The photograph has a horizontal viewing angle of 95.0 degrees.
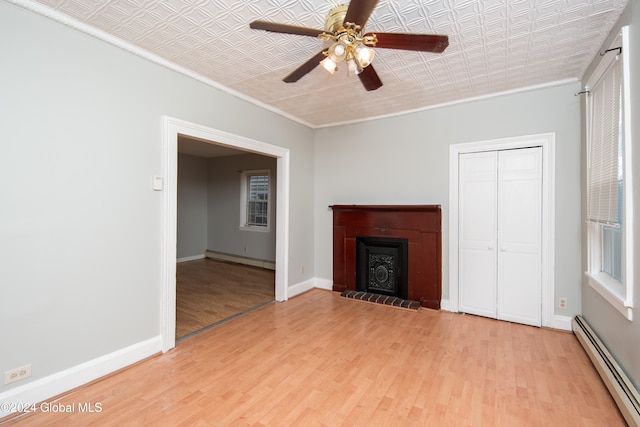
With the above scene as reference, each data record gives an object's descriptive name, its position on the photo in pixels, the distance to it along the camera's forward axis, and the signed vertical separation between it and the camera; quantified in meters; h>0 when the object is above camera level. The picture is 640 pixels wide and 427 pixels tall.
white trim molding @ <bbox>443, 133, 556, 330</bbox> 3.06 -0.02
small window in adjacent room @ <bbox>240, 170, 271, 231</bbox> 6.66 +0.29
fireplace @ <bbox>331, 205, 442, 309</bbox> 3.65 -0.42
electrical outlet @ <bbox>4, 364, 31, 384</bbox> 1.79 -1.02
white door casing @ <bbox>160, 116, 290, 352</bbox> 2.59 +0.00
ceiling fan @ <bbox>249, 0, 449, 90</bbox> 1.61 +1.00
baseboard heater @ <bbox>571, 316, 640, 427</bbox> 1.67 -1.08
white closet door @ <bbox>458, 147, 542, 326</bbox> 3.17 -0.22
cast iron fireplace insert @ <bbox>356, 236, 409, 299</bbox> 3.89 -0.72
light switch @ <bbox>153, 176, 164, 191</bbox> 2.52 +0.25
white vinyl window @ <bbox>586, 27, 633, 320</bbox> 1.87 +0.28
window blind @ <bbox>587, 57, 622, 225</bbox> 2.09 +0.54
